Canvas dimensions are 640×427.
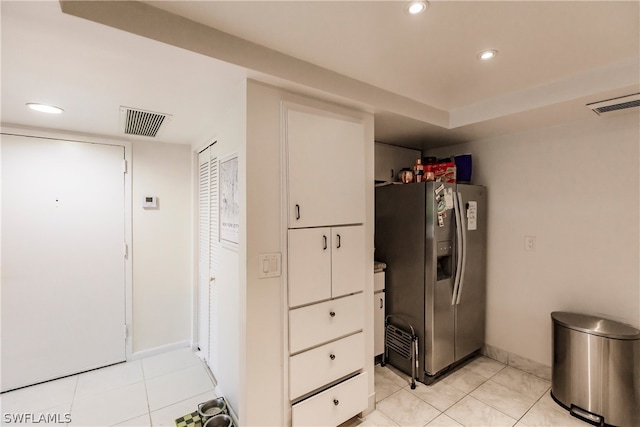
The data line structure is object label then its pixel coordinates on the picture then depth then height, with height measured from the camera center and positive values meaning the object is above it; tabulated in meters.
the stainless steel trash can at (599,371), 1.89 -1.08
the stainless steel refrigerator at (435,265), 2.36 -0.46
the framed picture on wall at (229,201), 1.86 +0.08
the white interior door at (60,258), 2.31 -0.39
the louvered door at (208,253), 2.36 -0.36
